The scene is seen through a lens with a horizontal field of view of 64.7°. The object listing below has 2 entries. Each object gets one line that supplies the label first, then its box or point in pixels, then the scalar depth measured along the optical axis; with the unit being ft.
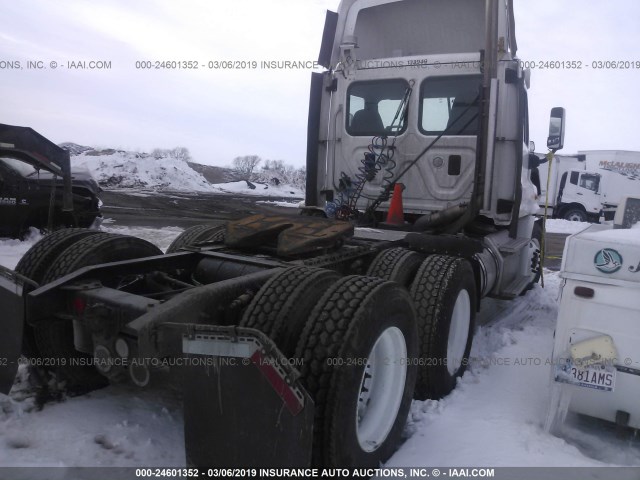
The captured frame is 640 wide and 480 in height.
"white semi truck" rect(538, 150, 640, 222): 75.15
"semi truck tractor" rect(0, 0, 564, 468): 7.12
